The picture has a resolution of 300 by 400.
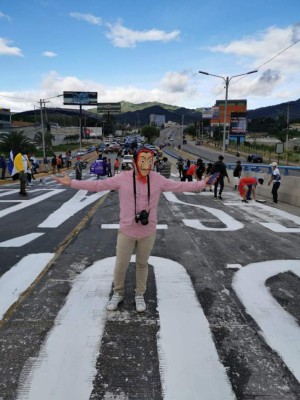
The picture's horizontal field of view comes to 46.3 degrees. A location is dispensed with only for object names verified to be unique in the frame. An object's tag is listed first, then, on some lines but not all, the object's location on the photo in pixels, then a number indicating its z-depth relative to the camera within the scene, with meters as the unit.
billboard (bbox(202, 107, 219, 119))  113.45
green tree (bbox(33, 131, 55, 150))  85.74
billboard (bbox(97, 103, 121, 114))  158.50
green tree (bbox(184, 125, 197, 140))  171.68
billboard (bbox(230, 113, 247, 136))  83.04
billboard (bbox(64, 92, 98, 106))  105.16
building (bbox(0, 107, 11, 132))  109.48
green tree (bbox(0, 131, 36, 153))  51.69
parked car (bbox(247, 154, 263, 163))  54.00
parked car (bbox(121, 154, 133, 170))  33.95
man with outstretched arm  4.02
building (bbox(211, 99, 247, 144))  83.06
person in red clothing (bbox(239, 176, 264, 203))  14.07
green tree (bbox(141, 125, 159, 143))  149.88
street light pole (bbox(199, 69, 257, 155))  29.45
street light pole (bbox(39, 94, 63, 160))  50.46
